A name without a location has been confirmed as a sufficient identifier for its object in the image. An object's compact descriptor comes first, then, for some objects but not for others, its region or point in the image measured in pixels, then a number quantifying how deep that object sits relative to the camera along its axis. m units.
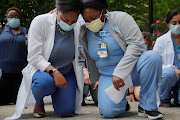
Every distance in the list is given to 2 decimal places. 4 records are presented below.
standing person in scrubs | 6.23
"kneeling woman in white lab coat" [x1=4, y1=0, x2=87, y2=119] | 3.95
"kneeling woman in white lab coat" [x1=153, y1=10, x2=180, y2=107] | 4.91
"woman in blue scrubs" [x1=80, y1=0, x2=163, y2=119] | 3.72
